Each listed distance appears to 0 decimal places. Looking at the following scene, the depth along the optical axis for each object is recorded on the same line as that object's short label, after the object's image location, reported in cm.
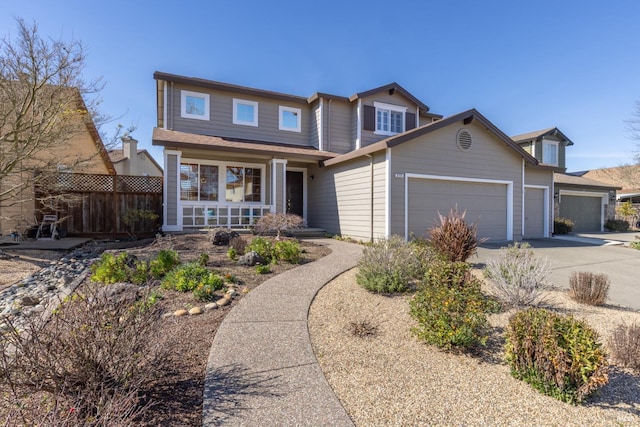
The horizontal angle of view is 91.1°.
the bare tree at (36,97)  753
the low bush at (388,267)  542
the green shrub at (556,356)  262
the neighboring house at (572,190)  1788
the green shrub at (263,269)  634
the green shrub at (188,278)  515
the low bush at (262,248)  742
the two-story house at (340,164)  1079
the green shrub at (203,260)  652
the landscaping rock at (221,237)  887
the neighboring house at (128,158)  2099
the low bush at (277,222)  981
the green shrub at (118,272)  539
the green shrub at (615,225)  1884
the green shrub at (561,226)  1591
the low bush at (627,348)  320
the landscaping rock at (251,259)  688
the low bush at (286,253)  739
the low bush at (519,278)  479
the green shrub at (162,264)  585
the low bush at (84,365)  191
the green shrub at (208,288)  477
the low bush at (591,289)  509
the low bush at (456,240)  630
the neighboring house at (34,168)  939
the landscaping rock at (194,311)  429
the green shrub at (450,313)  345
